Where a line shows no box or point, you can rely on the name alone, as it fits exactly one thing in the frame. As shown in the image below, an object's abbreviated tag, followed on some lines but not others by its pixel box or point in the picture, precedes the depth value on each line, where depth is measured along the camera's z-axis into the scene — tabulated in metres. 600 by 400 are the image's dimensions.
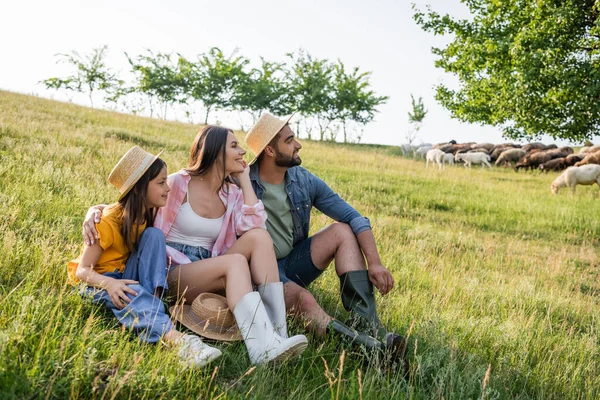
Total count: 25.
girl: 3.18
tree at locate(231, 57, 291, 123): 40.56
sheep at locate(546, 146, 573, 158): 27.75
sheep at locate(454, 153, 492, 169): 26.03
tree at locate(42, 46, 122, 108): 44.53
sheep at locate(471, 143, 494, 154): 34.03
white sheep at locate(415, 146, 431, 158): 33.03
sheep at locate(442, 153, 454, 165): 25.58
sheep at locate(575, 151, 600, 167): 22.84
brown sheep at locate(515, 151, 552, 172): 26.45
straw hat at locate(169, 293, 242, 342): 3.32
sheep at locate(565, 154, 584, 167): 25.62
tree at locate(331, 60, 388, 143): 41.12
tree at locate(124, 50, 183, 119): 41.03
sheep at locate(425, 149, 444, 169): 23.50
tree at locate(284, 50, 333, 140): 40.50
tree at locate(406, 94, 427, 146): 46.06
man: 3.91
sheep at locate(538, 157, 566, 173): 25.41
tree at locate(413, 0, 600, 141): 12.66
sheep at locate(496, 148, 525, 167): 28.20
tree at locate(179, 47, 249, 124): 40.88
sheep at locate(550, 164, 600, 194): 17.14
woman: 3.43
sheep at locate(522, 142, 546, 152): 34.88
